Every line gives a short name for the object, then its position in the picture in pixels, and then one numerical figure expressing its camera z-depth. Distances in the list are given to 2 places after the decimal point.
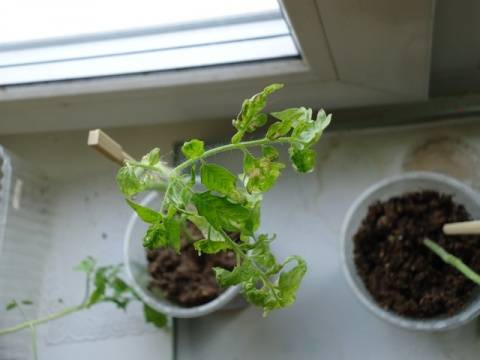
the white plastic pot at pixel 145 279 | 0.75
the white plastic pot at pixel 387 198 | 0.70
